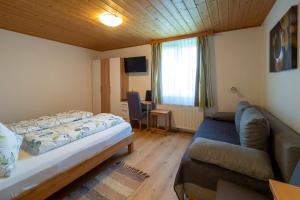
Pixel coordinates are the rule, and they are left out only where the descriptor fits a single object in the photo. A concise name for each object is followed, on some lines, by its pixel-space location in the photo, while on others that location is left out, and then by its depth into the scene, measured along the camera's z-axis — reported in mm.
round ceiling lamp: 2461
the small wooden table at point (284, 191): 706
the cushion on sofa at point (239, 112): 2375
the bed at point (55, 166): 1394
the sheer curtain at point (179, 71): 3709
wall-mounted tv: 4379
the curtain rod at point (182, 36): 3427
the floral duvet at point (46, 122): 2363
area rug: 1839
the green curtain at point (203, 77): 3514
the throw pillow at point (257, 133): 1572
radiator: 3754
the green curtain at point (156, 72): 4078
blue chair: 3893
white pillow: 1364
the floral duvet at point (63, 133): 1800
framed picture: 1590
